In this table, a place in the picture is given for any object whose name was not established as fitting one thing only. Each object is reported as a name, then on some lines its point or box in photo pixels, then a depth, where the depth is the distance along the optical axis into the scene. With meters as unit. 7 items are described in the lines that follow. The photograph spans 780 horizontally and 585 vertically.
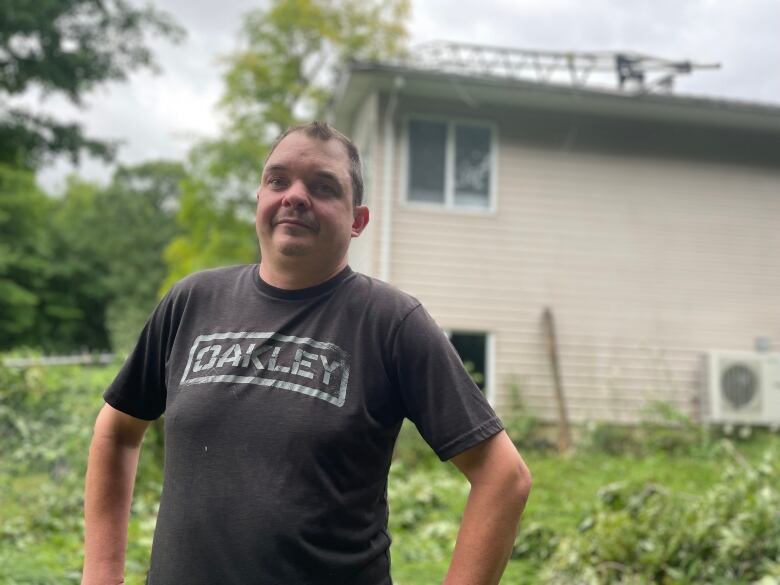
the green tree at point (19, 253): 25.94
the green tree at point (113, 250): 31.89
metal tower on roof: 10.55
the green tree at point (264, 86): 19.61
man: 1.53
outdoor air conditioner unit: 10.18
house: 10.30
